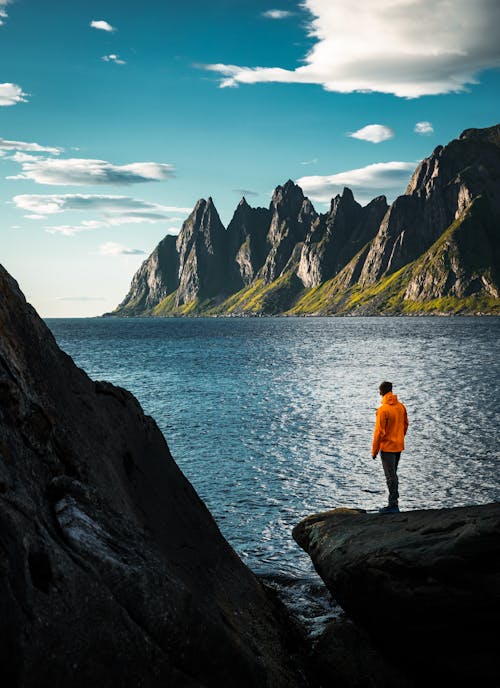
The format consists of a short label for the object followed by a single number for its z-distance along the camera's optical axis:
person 18.06
